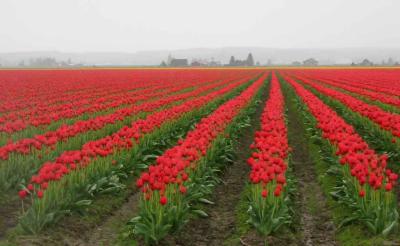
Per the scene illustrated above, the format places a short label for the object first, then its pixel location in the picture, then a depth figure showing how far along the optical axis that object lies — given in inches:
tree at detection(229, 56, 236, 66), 6832.7
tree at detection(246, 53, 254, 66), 7003.0
